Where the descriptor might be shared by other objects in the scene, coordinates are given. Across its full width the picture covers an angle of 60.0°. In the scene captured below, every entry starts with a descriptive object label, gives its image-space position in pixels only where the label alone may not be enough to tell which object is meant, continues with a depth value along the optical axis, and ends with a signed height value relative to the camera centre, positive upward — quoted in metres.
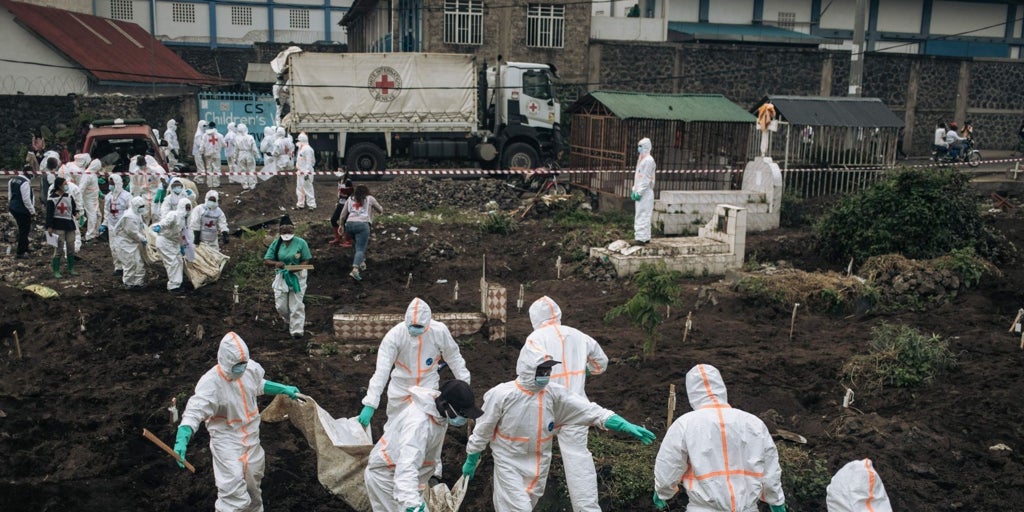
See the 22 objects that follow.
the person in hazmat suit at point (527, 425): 5.92 -2.07
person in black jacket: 14.06 -1.54
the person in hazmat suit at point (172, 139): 22.19 -0.73
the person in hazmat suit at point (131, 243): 12.23 -1.86
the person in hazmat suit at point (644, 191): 14.13 -1.10
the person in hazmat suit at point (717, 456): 5.38 -2.01
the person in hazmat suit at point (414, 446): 5.50 -2.12
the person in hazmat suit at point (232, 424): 6.19 -2.21
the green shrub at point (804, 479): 6.84 -2.74
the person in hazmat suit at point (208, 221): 12.61 -1.57
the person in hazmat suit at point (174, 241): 11.94 -1.76
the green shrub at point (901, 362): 9.03 -2.43
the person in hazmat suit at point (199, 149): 20.42 -0.89
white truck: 21.03 +0.15
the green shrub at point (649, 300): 9.44 -1.91
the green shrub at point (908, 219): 13.45 -1.42
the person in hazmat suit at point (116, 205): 13.77 -1.48
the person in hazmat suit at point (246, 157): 19.61 -1.00
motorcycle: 23.53 -0.74
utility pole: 20.94 +1.71
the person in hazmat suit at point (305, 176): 17.80 -1.26
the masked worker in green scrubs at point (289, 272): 10.33 -1.83
